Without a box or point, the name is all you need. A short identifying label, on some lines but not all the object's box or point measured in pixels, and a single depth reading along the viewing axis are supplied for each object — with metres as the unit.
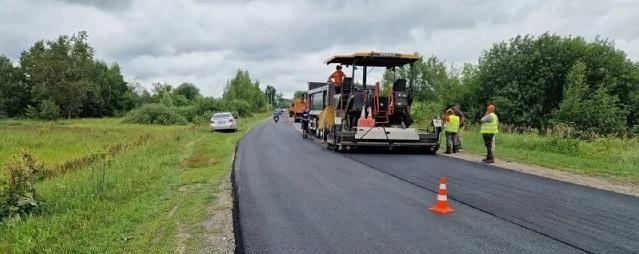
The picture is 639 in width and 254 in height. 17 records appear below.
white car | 30.78
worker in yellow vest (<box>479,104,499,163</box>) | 14.20
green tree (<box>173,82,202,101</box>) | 82.93
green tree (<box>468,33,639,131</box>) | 34.06
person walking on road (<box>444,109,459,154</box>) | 16.81
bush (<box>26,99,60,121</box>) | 46.34
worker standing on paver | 18.64
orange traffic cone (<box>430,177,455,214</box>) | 7.36
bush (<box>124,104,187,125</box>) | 48.88
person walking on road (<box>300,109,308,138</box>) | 24.59
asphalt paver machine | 16.08
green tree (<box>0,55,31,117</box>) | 68.88
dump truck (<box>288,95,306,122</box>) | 43.23
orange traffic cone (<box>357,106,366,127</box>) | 16.72
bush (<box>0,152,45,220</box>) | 8.23
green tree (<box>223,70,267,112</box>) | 78.96
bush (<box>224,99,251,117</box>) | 63.41
